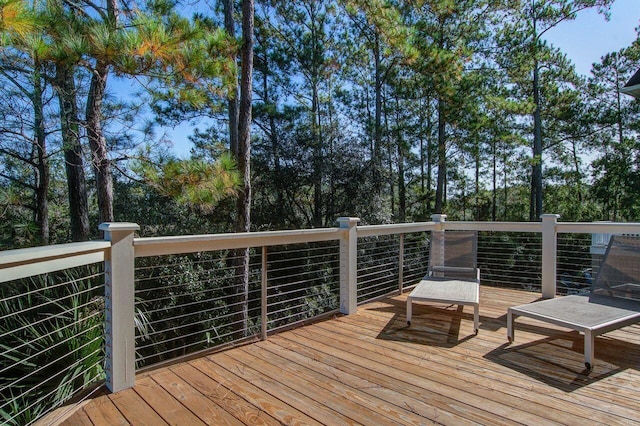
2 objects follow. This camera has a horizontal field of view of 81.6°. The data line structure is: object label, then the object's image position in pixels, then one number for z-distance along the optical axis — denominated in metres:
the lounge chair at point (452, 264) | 3.85
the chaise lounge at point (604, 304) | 2.66
